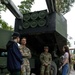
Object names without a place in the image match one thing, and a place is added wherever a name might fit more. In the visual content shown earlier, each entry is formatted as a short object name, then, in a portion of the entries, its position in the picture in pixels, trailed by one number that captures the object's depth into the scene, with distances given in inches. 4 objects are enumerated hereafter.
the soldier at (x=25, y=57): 105.9
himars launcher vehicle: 127.5
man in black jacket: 73.4
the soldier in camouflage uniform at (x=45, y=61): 127.4
